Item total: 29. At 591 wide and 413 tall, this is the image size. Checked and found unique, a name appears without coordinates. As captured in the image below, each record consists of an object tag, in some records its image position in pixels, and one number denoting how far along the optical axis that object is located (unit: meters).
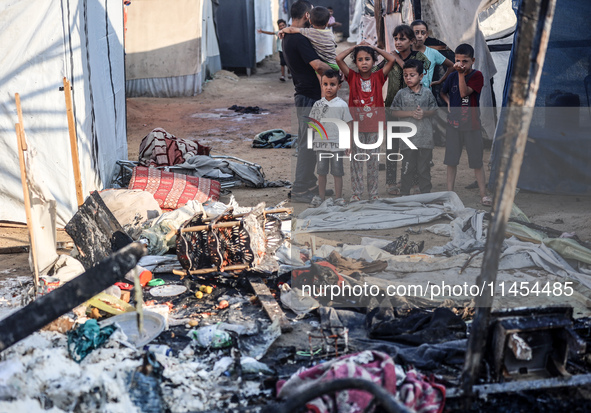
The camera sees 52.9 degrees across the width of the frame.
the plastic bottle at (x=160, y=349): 3.57
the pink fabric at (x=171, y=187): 6.55
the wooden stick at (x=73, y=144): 5.04
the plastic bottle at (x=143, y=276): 4.71
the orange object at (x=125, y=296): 4.45
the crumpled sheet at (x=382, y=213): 5.81
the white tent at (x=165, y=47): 13.49
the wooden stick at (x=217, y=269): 4.76
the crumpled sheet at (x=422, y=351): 3.39
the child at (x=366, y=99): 6.14
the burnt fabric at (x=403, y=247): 5.10
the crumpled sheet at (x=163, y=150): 7.59
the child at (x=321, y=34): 6.36
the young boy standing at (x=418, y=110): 6.26
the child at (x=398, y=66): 6.52
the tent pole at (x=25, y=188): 4.37
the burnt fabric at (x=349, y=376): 2.78
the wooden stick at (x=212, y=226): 4.75
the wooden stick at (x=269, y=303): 3.95
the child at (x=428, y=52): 7.02
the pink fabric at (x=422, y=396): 2.82
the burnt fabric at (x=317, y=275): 4.42
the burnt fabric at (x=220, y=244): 4.78
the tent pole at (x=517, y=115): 2.52
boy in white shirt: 6.14
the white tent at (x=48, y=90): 5.62
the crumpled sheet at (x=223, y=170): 7.40
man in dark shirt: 6.38
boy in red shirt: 6.23
